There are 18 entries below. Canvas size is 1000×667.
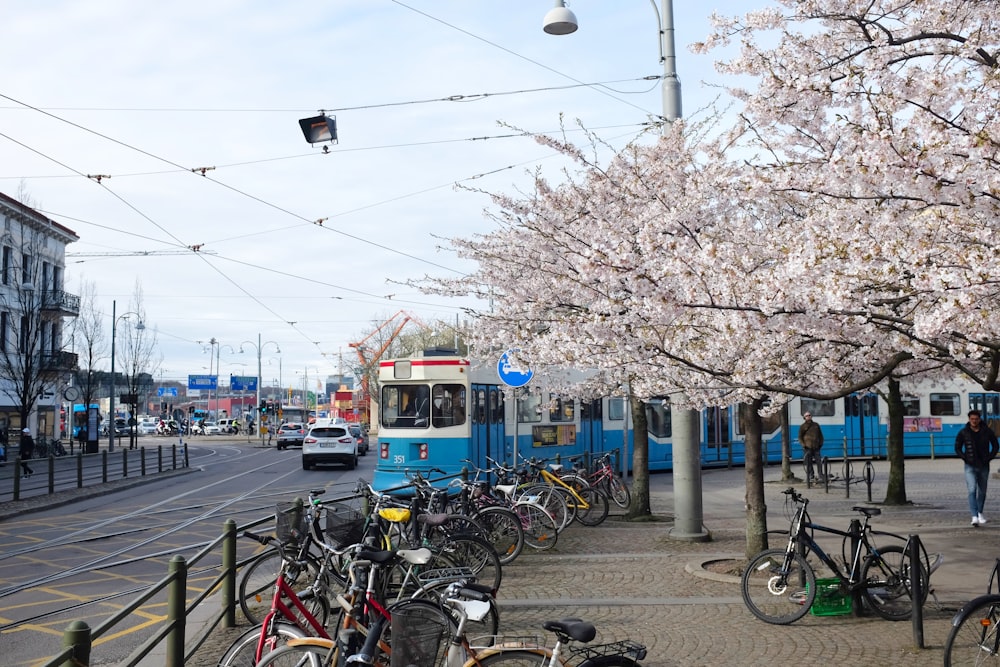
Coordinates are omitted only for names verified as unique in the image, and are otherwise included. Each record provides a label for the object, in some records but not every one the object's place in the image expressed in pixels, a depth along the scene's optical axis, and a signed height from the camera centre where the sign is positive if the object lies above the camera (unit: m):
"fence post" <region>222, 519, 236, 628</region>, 7.27 -1.39
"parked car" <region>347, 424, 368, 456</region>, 43.06 -2.23
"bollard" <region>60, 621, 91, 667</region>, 3.70 -1.00
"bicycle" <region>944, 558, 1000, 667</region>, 5.40 -1.47
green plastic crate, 7.67 -1.77
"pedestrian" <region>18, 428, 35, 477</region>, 32.84 -1.67
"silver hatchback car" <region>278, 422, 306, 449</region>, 50.62 -2.02
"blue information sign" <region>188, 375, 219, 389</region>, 96.38 +2.00
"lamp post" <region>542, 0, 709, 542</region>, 11.89 -0.53
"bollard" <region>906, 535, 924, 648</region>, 6.70 -1.54
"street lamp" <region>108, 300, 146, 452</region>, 44.63 +3.56
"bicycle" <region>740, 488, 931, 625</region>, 7.62 -1.56
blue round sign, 12.50 +0.29
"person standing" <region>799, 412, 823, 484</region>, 20.33 -1.09
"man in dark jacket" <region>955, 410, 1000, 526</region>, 13.01 -0.91
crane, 79.75 +4.39
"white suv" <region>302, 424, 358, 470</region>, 31.19 -1.68
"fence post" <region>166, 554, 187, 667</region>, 5.48 -1.30
